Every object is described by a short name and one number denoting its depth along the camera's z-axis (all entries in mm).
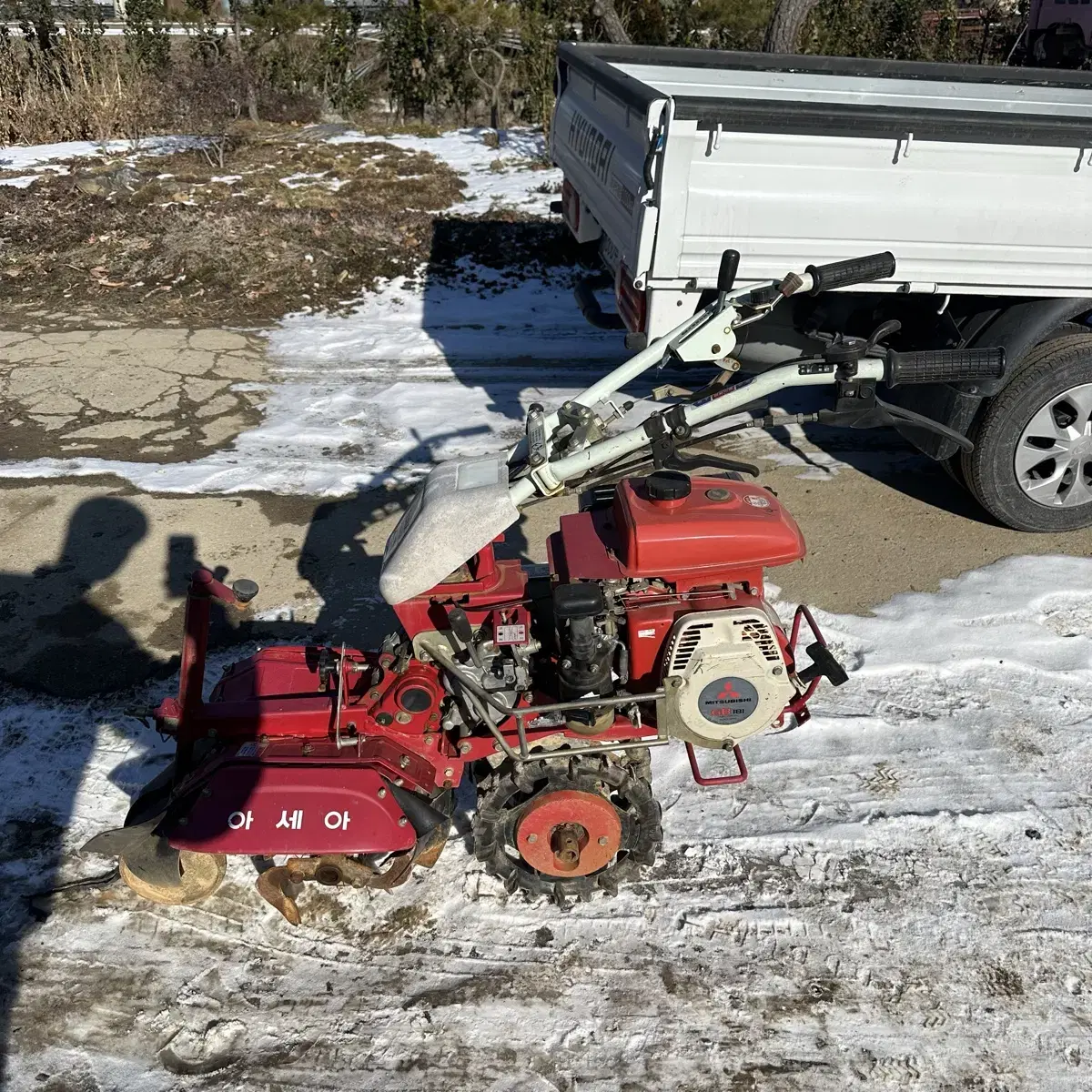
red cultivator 2695
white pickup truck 3949
